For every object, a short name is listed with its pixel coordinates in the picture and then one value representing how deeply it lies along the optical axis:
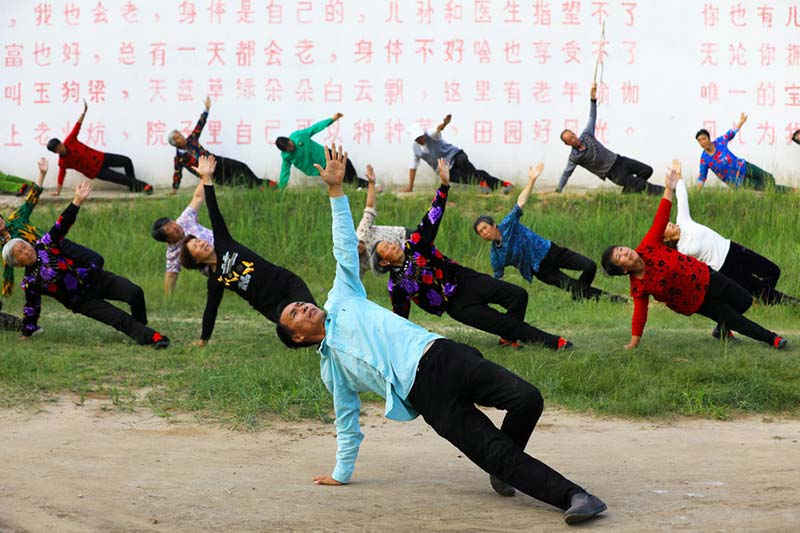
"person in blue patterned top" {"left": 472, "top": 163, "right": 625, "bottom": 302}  10.43
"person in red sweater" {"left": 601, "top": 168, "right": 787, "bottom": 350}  8.62
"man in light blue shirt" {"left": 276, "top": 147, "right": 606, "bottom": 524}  5.18
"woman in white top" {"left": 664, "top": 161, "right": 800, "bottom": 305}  10.06
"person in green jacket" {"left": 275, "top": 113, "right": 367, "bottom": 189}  16.25
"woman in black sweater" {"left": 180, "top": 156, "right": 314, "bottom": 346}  8.95
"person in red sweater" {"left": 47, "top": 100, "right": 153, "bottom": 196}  16.97
